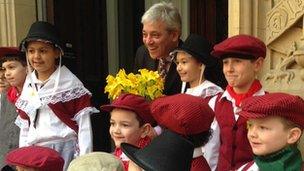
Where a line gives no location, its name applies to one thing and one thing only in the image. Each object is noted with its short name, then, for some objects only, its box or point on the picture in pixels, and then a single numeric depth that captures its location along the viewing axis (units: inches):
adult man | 154.1
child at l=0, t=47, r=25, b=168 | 166.4
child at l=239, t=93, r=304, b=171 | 101.4
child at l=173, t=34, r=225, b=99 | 140.2
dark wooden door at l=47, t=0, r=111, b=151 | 244.7
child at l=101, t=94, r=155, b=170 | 127.1
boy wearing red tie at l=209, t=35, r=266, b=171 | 122.1
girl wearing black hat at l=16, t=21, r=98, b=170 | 148.4
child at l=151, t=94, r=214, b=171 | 107.2
